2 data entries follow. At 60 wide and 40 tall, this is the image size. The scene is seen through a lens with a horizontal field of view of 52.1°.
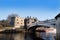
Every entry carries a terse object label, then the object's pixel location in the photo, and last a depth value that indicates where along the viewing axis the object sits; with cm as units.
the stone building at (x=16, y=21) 2888
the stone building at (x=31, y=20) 2952
